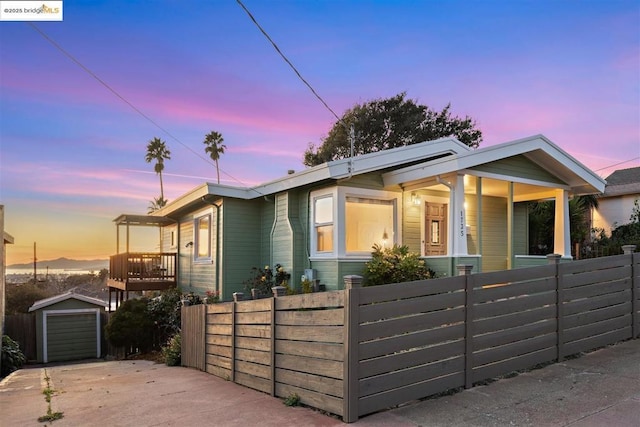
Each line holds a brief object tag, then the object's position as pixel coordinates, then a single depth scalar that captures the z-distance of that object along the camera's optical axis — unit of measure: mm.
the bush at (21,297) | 20219
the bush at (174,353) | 9227
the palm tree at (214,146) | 35406
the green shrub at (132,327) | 12031
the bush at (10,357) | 11289
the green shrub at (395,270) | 9211
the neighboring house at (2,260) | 10984
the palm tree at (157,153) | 35906
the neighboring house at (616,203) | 20375
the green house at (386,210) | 9320
